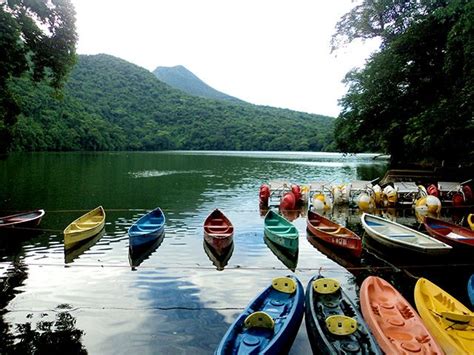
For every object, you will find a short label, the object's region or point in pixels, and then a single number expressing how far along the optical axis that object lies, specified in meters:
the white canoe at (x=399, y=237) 13.15
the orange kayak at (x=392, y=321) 6.85
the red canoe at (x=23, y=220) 17.33
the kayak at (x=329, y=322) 6.91
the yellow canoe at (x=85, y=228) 14.88
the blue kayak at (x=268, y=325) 6.88
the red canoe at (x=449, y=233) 14.20
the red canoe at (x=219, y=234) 15.32
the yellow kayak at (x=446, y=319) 7.06
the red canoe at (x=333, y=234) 14.11
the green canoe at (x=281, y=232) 14.95
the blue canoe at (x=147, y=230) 14.83
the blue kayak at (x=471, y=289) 9.72
